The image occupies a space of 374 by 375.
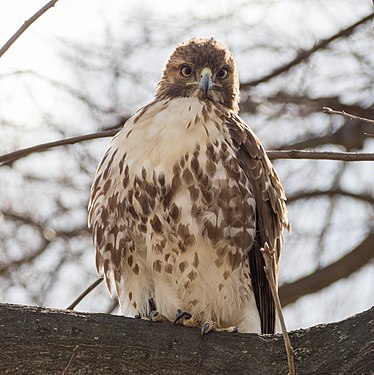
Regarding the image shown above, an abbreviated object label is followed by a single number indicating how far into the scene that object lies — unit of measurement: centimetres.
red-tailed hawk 924
